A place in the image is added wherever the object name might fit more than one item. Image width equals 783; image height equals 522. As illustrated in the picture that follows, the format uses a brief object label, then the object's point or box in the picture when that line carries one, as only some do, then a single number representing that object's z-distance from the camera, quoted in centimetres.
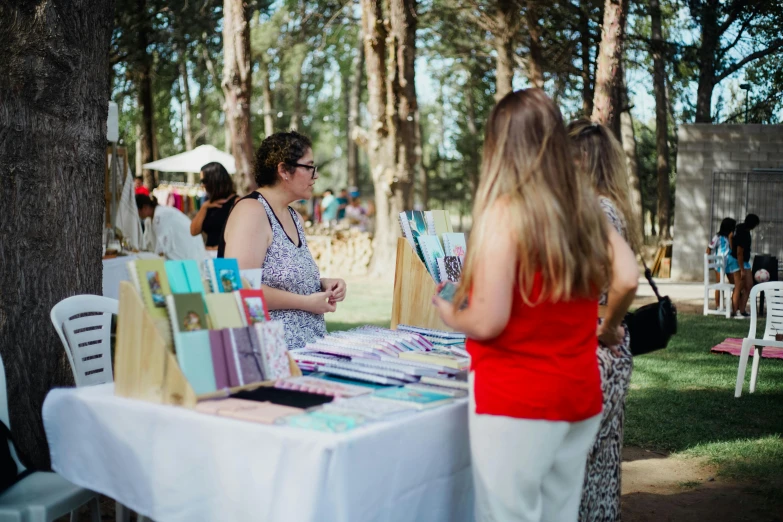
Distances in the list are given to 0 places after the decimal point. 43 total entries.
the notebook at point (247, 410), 234
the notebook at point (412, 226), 401
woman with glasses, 364
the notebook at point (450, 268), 396
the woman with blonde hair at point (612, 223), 304
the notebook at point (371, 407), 244
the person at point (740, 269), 1269
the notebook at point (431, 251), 397
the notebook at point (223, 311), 267
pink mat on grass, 821
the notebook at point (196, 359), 252
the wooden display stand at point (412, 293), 402
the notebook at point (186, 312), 255
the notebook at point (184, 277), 265
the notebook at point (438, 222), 417
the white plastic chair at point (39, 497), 288
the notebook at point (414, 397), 259
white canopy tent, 2189
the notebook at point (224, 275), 279
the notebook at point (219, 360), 260
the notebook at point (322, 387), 268
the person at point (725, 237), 1312
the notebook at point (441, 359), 312
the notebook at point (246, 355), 268
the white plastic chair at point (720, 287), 1250
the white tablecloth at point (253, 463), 219
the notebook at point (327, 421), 226
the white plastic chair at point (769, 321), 657
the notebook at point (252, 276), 293
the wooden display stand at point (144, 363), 250
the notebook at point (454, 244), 407
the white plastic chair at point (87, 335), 386
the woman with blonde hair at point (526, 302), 224
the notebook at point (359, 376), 286
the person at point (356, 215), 2306
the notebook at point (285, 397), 255
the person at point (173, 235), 958
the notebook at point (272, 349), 276
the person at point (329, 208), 2347
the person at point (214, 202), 768
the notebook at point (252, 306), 277
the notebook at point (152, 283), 256
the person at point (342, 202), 2581
